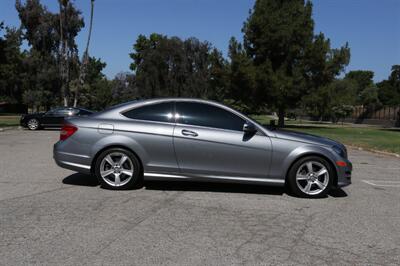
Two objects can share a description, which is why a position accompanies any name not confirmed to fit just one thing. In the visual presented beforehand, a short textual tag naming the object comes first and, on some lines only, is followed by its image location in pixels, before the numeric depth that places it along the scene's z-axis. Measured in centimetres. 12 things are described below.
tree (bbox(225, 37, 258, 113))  3934
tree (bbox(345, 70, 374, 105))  14650
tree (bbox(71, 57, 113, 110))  8255
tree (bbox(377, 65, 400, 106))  10334
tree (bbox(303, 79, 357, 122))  3994
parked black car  2527
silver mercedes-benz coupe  705
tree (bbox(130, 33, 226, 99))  7275
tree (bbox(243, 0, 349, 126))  3925
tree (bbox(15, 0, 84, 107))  6147
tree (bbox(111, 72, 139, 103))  7951
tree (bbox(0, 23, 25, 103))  5119
